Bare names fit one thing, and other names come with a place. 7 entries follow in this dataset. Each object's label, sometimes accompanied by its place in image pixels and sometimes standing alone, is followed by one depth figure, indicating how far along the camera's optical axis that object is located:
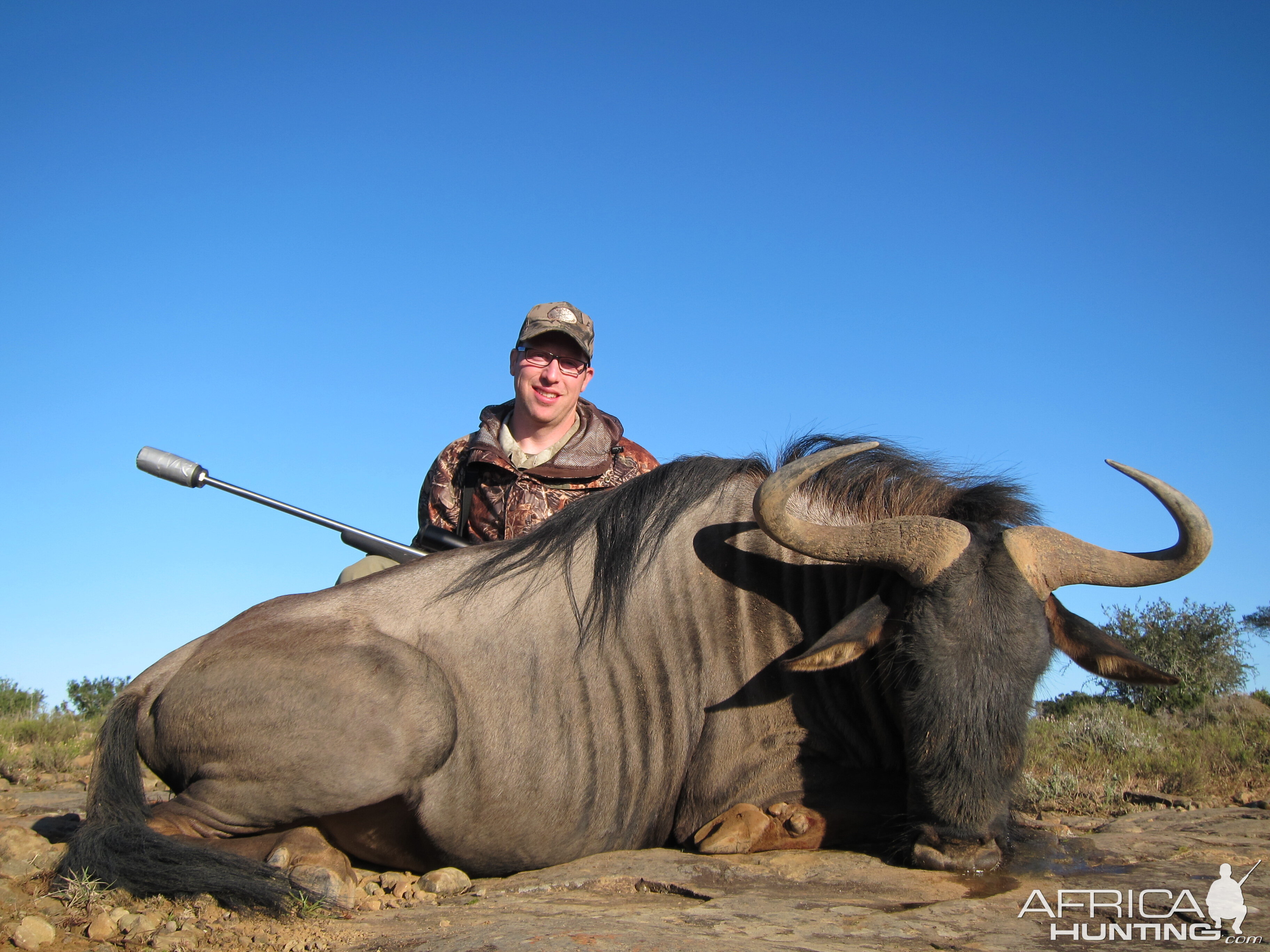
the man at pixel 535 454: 6.21
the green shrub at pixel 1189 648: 10.92
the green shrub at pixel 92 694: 12.73
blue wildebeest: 3.68
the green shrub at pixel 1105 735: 7.06
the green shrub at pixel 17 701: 11.34
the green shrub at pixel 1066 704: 10.62
